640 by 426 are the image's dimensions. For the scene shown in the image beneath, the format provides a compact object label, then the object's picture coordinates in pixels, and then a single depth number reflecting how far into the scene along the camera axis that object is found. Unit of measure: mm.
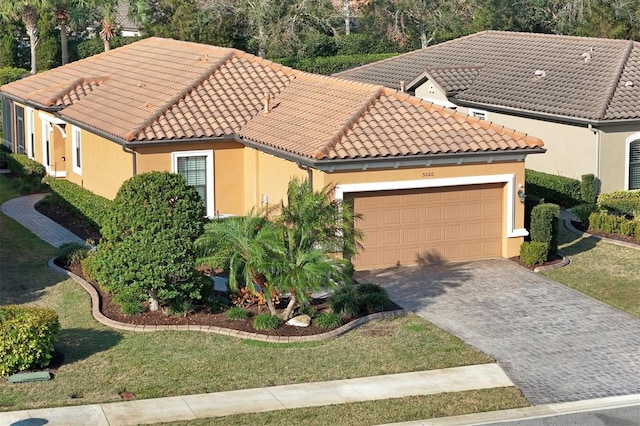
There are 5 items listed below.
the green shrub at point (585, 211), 32094
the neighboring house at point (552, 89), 33938
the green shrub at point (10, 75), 58562
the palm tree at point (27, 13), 60781
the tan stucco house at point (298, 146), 27766
